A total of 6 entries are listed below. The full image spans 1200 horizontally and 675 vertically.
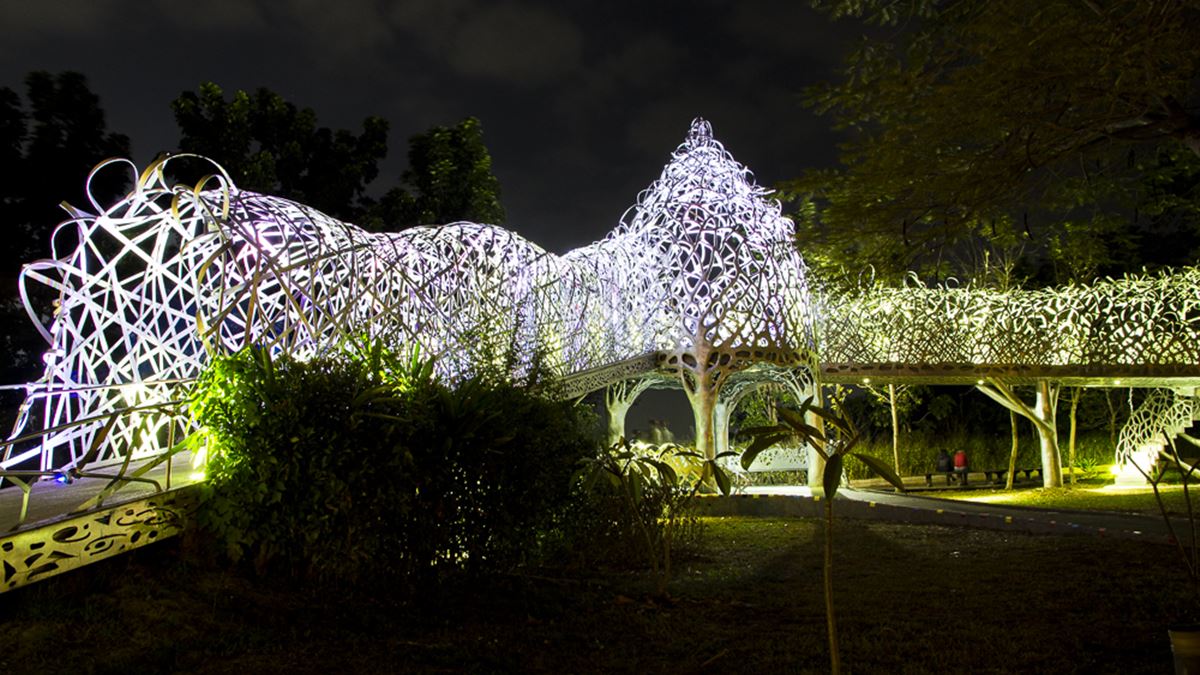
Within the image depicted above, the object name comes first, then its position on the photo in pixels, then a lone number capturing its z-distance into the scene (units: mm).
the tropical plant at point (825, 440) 3375
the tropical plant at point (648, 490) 6113
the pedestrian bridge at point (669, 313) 7590
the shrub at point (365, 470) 5312
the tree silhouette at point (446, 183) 20391
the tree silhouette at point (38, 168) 12945
